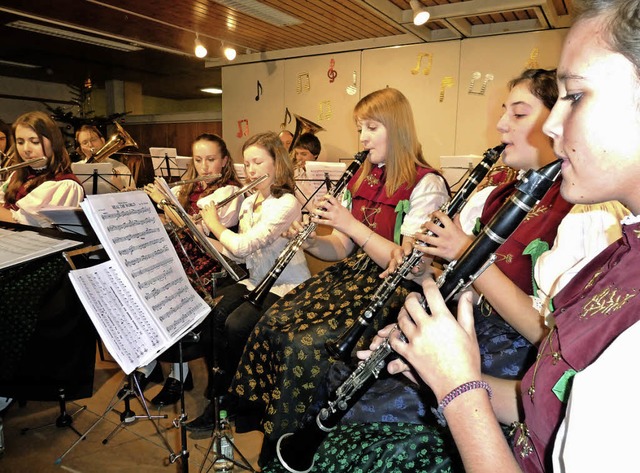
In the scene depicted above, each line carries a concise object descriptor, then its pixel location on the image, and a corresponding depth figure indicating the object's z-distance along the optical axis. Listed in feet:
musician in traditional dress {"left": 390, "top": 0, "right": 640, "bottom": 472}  1.86
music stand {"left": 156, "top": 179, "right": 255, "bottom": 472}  5.41
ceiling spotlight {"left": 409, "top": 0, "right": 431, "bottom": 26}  14.76
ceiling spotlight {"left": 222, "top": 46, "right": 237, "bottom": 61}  21.17
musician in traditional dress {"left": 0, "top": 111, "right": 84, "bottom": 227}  10.14
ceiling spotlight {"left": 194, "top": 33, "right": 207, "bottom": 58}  20.25
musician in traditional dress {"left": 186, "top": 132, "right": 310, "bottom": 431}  7.66
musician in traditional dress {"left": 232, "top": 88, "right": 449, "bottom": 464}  5.85
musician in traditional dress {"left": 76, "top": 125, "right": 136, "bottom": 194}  18.43
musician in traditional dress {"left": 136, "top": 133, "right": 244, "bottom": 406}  8.55
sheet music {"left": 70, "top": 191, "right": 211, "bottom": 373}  3.88
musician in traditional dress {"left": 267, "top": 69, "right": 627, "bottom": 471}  3.67
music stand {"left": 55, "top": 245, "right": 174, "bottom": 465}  7.09
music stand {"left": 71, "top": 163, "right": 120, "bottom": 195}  12.91
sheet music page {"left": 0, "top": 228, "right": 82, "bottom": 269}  4.55
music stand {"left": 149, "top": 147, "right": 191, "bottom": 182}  14.98
